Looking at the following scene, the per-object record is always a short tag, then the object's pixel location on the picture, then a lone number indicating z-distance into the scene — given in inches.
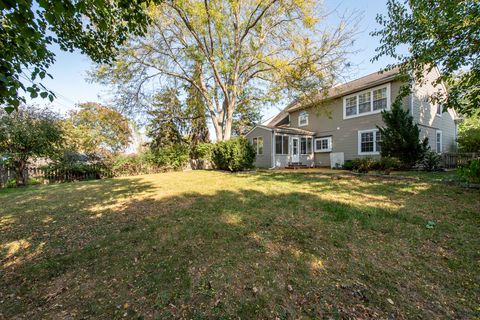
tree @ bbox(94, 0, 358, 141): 453.7
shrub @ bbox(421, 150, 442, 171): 393.5
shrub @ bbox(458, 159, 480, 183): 226.2
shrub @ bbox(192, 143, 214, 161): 569.6
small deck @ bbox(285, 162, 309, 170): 583.6
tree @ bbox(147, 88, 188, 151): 666.6
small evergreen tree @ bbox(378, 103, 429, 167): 389.7
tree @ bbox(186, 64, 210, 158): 670.5
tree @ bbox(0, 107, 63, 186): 363.3
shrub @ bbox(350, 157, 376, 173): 379.9
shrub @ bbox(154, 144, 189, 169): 565.0
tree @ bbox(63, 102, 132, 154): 809.8
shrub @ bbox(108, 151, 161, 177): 491.8
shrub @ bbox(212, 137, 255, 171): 445.1
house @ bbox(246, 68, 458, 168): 497.0
